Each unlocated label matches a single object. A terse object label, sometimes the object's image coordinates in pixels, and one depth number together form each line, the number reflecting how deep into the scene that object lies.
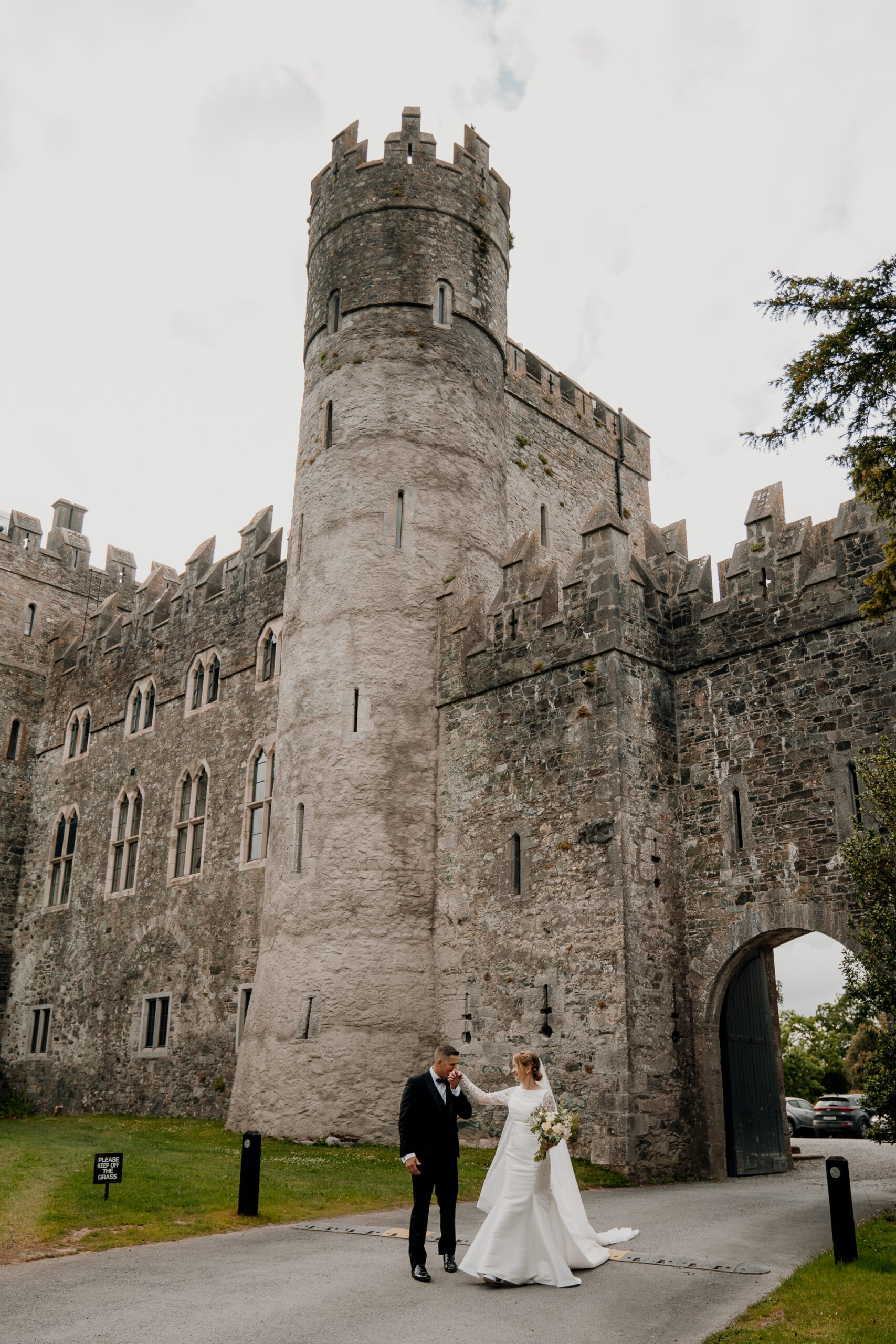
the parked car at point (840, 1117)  26.55
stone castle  14.57
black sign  10.57
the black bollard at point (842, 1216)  8.08
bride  7.78
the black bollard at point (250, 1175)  10.42
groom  7.86
